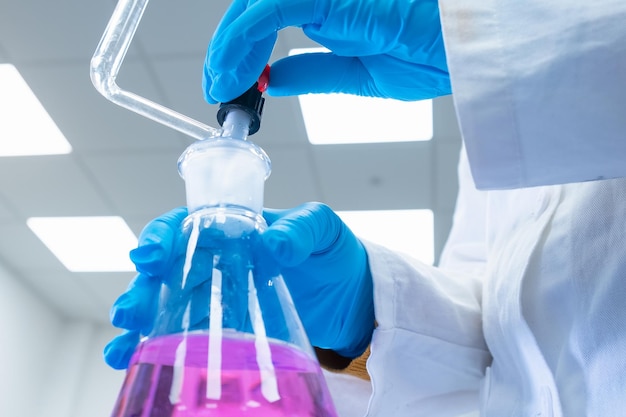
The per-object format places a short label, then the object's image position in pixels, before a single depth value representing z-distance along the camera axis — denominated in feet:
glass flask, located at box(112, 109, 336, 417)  1.05
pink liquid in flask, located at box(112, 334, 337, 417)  1.03
